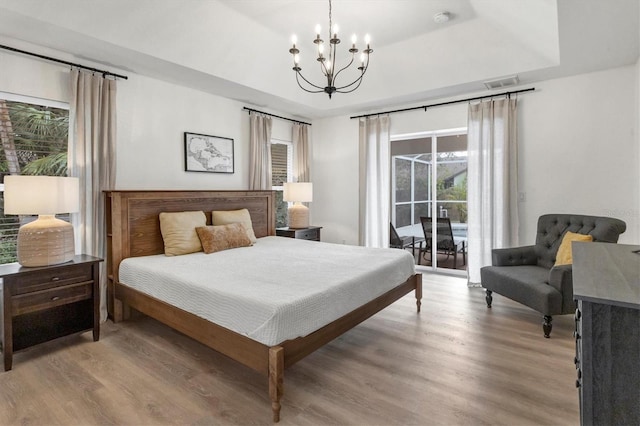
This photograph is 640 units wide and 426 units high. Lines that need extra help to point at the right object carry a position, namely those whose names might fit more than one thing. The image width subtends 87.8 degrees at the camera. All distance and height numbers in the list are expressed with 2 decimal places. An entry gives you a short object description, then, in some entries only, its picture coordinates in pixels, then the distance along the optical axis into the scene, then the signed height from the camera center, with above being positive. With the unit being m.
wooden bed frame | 1.93 -0.74
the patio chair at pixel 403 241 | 5.35 -0.53
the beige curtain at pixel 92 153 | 3.16 +0.57
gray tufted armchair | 2.82 -0.63
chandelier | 2.41 +1.21
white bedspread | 1.98 -0.53
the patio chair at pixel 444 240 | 5.00 -0.49
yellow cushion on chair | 3.06 -0.38
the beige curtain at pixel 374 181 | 5.29 +0.44
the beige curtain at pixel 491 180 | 4.21 +0.36
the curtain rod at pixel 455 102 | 4.19 +1.49
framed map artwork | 4.16 +0.74
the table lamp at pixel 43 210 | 2.47 +0.01
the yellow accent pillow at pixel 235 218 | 4.01 -0.10
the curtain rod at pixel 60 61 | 2.85 +1.40
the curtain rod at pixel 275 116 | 4.86 +1.51
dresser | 1.04 -0.47
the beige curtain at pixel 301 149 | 5.71 +1.04
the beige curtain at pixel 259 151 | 4.86 +0.87
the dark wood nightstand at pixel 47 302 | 2.39 -0.71
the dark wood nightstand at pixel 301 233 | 4.93 -0.36
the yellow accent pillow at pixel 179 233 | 3.38 -0.24
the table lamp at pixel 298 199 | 5.09 +0.16
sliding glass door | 4.93 +0.22
